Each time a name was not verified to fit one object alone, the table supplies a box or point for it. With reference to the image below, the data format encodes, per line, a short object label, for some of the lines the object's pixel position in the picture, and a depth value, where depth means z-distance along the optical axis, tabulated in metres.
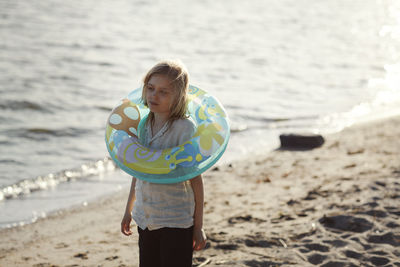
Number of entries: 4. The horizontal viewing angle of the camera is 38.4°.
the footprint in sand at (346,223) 4.67
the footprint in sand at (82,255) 4.53
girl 2.98
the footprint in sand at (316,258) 4.21
